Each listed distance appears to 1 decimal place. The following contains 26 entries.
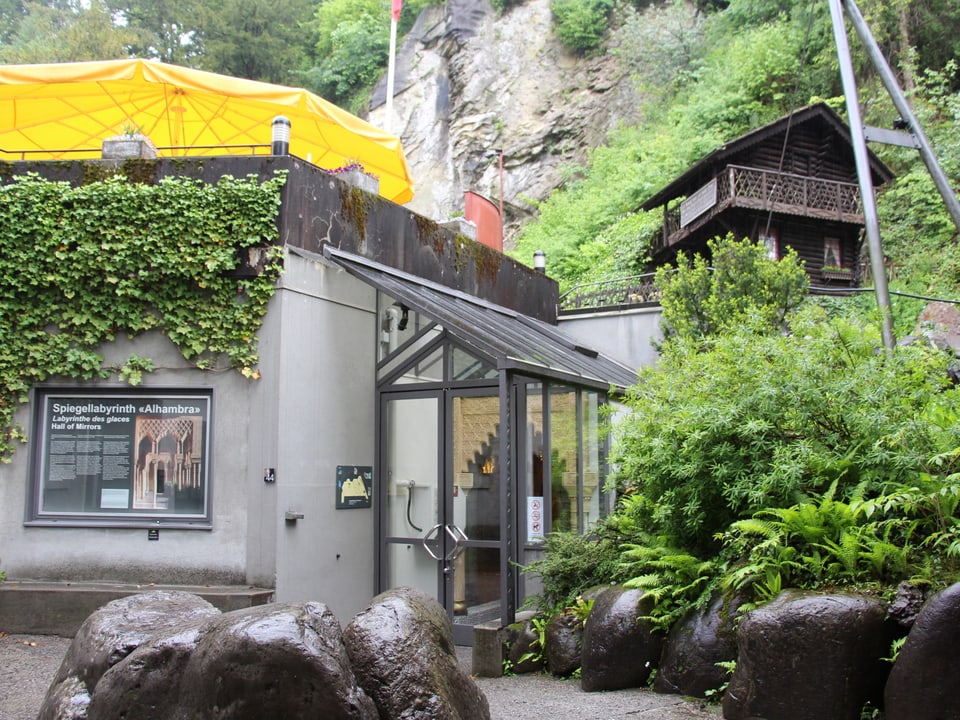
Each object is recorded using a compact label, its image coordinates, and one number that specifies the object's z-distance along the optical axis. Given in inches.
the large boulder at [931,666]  210.1
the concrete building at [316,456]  377.1
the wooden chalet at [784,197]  1046.4
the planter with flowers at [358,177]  457.1
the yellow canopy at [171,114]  471.5
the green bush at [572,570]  352.2
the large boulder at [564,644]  325.7
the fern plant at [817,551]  253.6
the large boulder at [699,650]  272.2
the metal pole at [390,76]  706.8
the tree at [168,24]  1699.1
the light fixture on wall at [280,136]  403.5
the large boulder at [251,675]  183.6
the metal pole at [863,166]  452.4
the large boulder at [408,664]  198.8
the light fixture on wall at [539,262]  684.7
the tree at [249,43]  1680.6
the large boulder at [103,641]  221.6
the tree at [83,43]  1541.6
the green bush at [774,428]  289.3
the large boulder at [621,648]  295.9
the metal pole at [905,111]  423.0
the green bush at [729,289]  645.3
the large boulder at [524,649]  342.3
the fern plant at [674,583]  292.2
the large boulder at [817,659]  228.8
